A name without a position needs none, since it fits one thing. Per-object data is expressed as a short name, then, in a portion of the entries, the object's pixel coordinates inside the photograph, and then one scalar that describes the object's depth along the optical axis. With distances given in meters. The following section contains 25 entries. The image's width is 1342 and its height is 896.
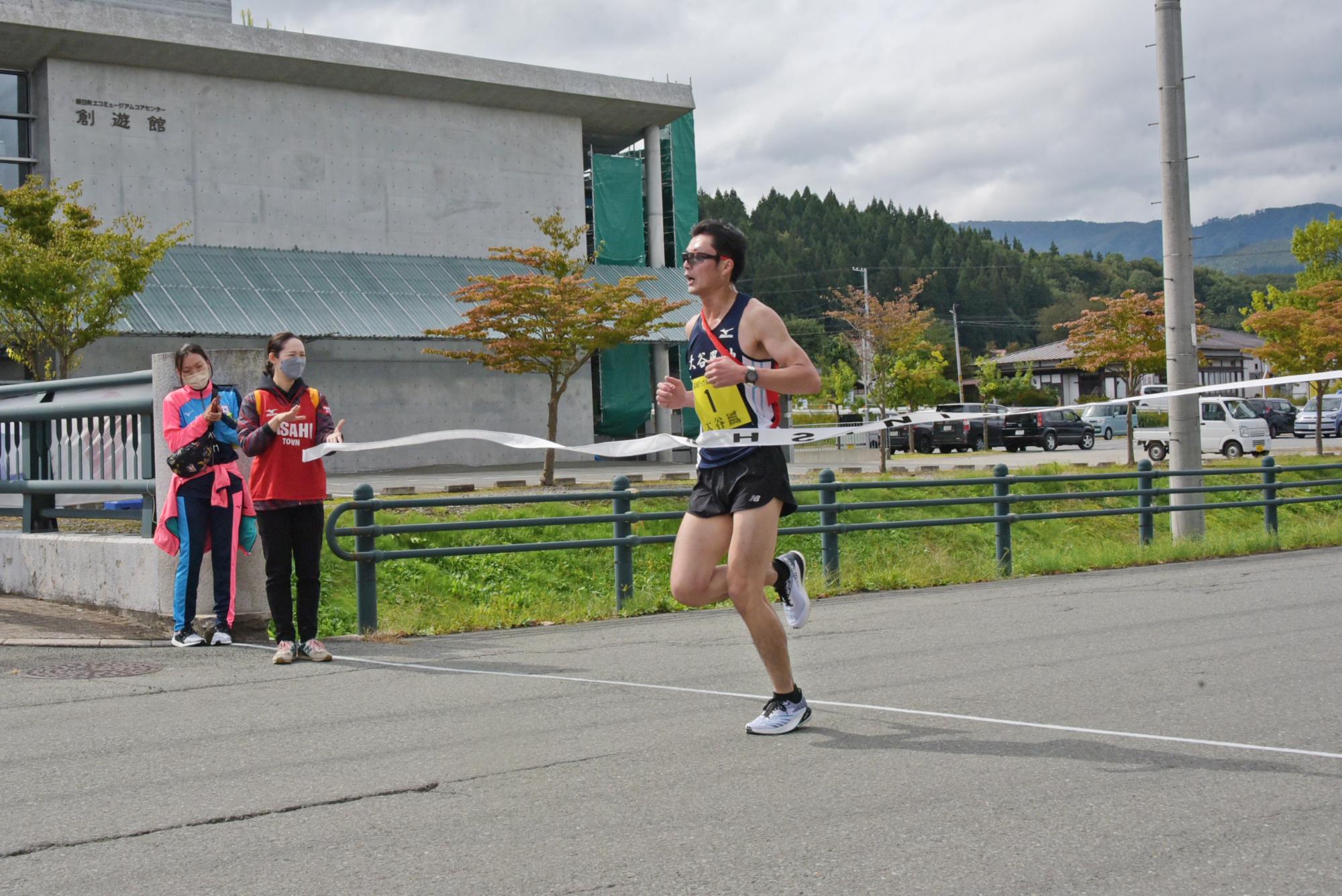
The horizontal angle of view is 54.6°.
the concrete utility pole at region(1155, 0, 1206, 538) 15.02
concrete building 32.66
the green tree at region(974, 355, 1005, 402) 65.94
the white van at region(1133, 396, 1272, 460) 38.22
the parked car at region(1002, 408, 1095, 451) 45.06
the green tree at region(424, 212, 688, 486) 29.28
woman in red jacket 7.63
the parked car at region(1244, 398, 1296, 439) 52.59
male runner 5.43
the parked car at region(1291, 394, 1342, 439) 51.75
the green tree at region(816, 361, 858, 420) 68.81
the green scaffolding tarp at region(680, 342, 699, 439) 43.75
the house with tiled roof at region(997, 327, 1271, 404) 80.56
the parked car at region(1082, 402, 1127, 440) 51.22
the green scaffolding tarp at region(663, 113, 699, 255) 44.72
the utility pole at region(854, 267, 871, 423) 41.78
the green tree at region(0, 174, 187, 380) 25.23
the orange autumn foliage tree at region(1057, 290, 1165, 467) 35.62
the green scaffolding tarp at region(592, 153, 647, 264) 42.72
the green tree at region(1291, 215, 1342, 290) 52.06
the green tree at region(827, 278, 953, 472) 40.66
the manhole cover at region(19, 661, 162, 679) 7.27
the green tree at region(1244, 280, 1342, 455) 39.72
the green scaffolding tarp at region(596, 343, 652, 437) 42.62
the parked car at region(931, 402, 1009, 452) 44.16
